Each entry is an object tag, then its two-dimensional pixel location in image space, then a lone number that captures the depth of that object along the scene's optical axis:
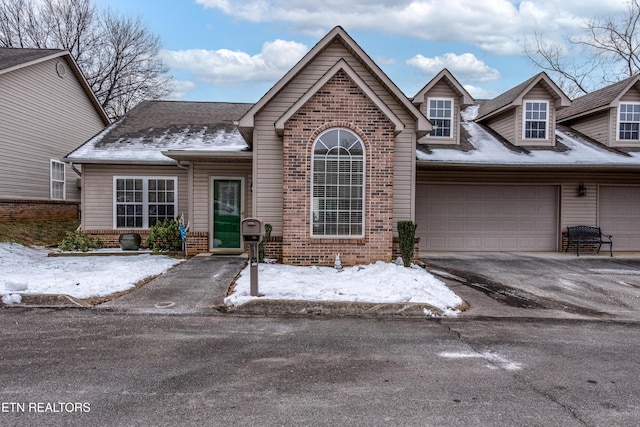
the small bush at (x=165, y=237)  12.06
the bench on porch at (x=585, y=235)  13.18
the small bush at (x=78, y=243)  12.02
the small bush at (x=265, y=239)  10.01
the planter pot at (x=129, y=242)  12.25
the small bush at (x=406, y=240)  9.47
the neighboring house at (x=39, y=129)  14.42
